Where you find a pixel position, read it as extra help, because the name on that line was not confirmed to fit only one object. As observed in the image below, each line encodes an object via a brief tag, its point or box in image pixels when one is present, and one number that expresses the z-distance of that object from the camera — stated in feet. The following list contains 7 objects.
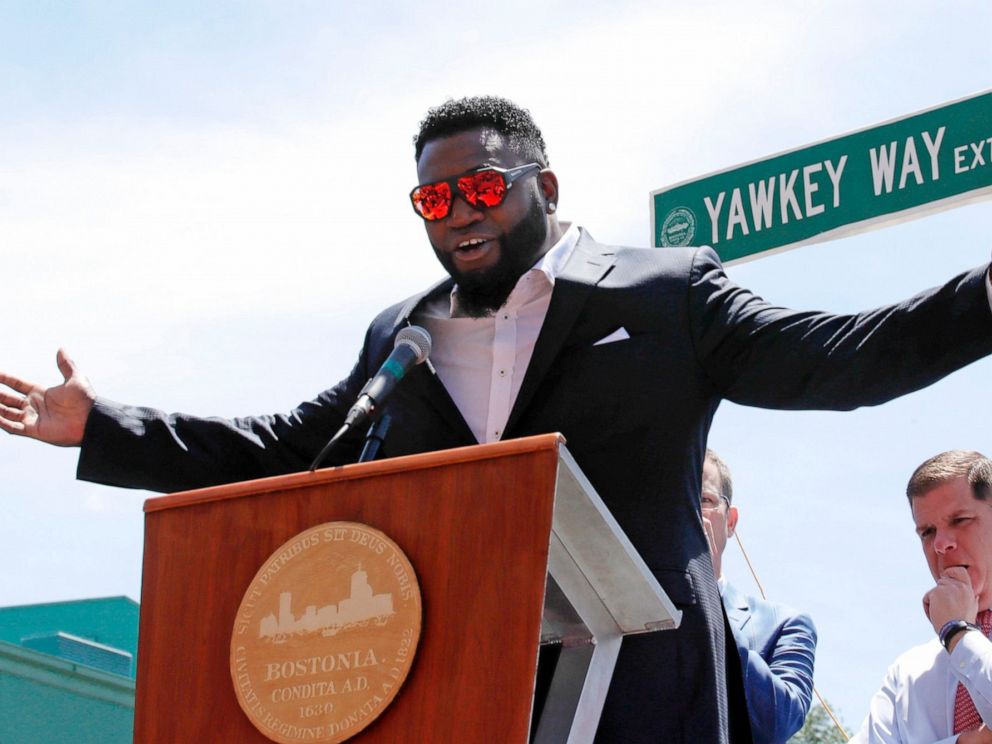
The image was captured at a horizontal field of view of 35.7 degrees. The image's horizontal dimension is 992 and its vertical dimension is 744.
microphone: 8.95
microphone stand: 8.98
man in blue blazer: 14.02
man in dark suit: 9.41
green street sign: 17.19
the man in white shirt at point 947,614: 13.51
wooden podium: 7.55
